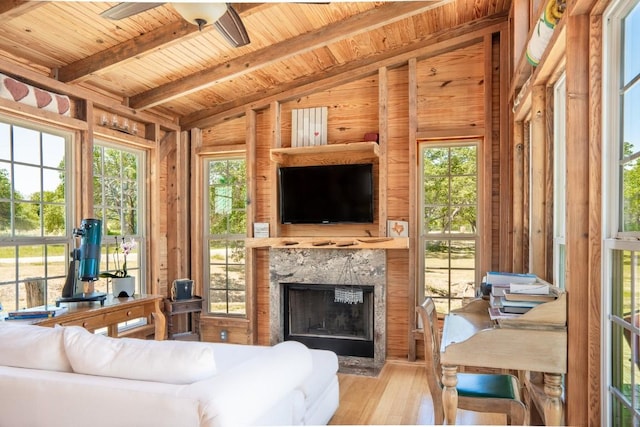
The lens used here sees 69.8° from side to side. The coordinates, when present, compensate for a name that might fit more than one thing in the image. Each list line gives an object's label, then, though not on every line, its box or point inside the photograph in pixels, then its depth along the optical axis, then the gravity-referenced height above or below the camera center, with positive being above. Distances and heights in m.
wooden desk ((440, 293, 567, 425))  2.04 -0.63
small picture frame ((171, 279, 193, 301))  4.66 -0.81
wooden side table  4.63 -1.11
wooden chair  2.21 -0.91
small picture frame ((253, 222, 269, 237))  4.88 -0.20
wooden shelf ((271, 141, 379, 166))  4.51 +0.58
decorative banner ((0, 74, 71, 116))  3.31 +0.88
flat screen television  4.53 +0.16
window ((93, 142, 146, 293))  4.38 +0.08
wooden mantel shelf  4.31 -0.32
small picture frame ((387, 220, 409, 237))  4.42 -0.18
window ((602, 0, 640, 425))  1.65 -0.01
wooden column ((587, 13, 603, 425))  1.93 -0.10
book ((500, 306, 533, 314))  2.18 -0.48
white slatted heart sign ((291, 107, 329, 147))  4.76 +0.87
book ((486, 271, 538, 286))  2.61 -0.41
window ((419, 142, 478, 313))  4.38 -0.12
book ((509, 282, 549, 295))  2.25 -0.40
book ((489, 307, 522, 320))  2.12 -0.50
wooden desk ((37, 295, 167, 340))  3.05 -0.74
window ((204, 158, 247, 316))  5.18 -0.29
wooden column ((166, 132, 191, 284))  5.13 +0.07
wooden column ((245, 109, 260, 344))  4.96 -0.09
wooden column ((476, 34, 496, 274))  4.18 +0.40
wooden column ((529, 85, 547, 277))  2.98 +0.20
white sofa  1.72 -0.70
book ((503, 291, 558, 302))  2.21 -0.43
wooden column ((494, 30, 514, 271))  4.06 +0.45
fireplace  4.43 -0.73
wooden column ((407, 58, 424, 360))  4.39 +0.26
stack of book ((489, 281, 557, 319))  2.19 -0.44
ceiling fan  2.17 +1.03
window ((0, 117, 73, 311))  3.45 -0.02
